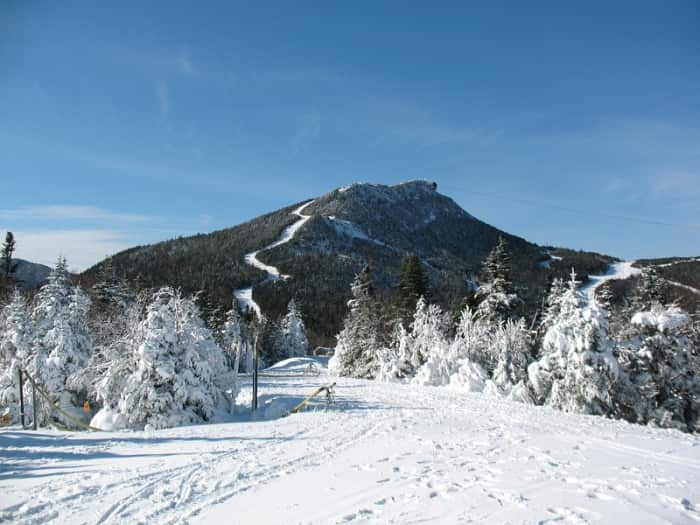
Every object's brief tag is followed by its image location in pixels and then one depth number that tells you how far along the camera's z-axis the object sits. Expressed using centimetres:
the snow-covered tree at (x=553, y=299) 2224
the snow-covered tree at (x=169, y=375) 1503
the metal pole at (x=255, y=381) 1684
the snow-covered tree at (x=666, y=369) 1675
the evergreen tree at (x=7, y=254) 5317
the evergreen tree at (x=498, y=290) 2533
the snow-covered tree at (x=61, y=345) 2006
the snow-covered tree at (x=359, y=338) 3238
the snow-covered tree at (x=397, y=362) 2734
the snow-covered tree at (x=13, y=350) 2088
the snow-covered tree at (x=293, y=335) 6981
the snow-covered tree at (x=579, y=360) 1534
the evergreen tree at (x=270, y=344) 6328
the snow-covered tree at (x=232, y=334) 5134
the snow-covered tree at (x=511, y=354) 2005
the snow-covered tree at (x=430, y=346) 2361
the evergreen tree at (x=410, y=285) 3500
